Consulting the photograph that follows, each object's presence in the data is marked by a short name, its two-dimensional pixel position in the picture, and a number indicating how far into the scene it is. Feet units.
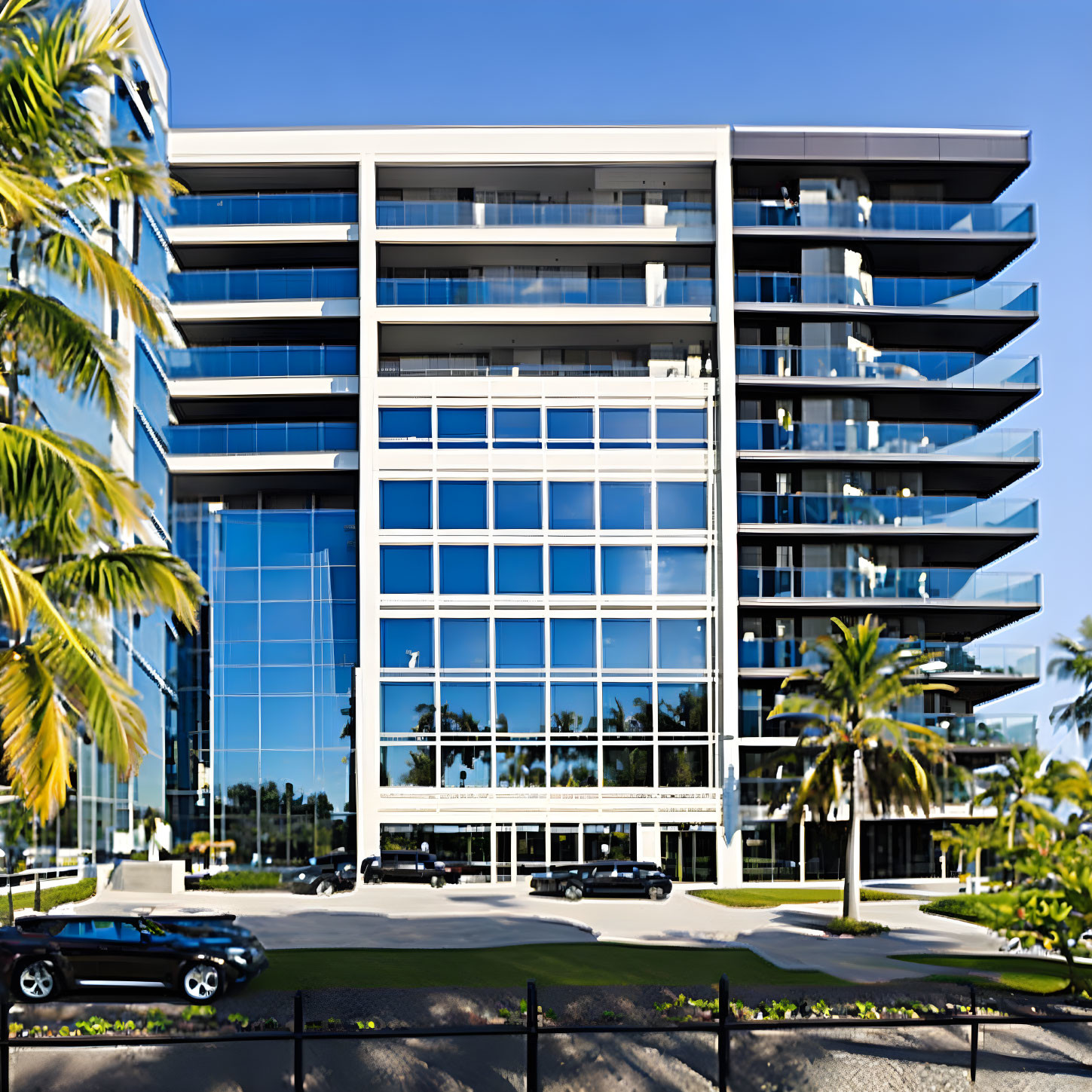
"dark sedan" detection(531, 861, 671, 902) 141.90
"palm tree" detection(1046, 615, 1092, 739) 154.10
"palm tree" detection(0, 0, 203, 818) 42.93
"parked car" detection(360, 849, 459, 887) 152.35
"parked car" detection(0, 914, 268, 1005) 69.82
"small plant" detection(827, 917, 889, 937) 109.70
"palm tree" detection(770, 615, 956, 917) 114.32
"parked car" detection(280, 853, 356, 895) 144.05
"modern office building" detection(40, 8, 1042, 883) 157.38
